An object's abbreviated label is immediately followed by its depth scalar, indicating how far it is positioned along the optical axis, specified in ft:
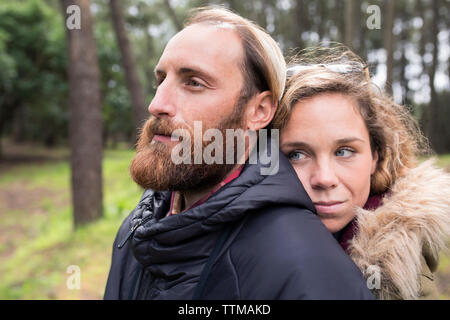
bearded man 4.11
